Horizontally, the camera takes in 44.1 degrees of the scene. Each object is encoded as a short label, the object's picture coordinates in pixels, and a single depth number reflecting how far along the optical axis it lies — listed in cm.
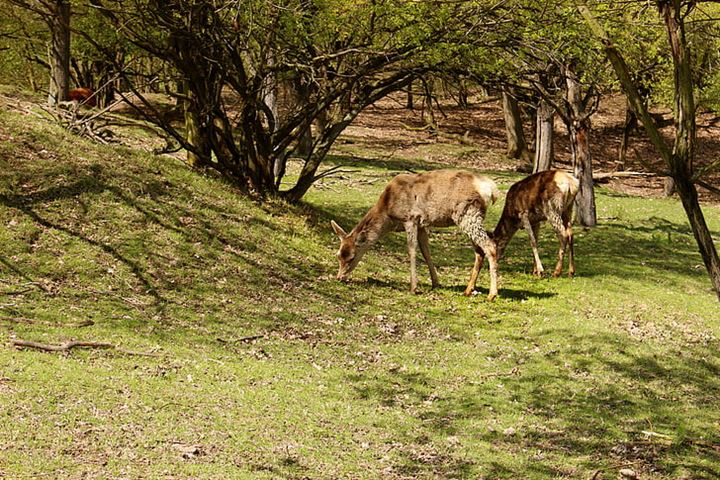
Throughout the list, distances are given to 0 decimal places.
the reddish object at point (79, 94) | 3338
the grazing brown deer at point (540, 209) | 1859
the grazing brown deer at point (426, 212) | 1653
